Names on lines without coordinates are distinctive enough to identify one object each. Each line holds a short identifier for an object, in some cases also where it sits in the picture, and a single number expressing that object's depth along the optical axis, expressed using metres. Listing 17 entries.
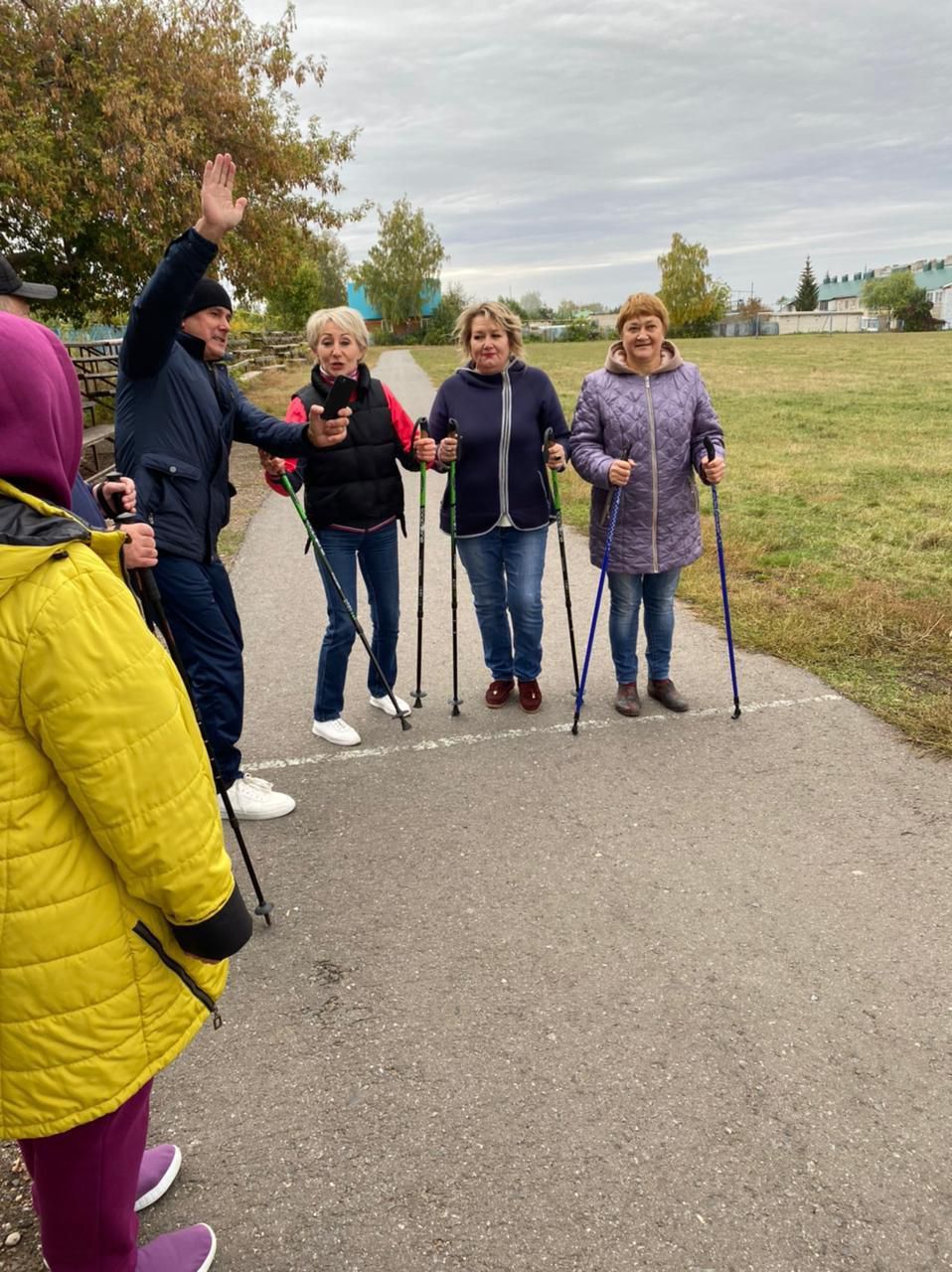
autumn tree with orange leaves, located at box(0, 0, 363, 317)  11.73
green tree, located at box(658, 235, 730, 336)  97.50
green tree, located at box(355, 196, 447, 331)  85.31
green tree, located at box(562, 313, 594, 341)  90.75
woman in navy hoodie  4.52
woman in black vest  4.23
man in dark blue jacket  3.08
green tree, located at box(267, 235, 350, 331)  59.37
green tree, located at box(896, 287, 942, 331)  93.00
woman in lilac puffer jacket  4.46
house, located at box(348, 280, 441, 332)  87.88
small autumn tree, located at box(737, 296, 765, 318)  123.00
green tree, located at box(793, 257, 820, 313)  140.25
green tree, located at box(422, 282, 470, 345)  79.75
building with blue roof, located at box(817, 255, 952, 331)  101.38
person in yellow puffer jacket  1.35
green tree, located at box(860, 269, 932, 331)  95.11
